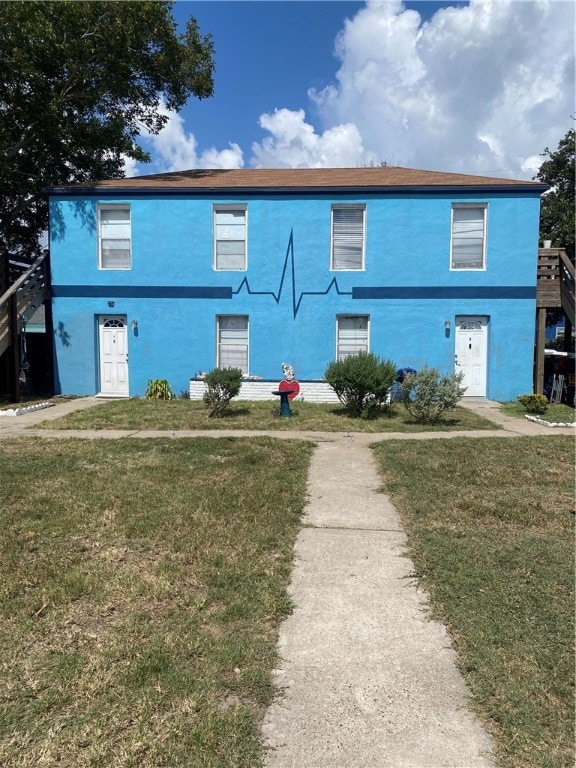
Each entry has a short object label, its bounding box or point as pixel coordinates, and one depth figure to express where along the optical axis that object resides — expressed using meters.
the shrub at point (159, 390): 13.95
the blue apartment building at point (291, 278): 13.72
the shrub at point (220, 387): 10.23
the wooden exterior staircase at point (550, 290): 13.53
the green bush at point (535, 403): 11.31
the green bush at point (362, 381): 10.20
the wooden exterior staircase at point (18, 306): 12.97
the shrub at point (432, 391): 9.70
